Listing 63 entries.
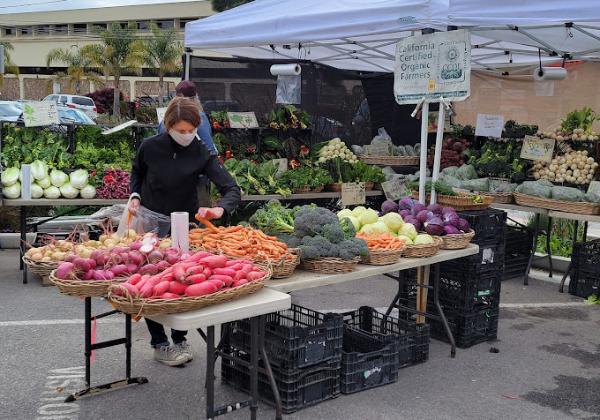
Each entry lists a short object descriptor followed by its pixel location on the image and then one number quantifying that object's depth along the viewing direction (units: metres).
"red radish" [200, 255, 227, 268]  3.27
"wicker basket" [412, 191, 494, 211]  5.85
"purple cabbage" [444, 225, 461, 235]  4.96
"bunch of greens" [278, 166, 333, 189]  8.19
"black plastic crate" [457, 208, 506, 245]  5.41
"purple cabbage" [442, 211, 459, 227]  5.02
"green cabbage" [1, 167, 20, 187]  6.96
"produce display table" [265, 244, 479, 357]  3.85
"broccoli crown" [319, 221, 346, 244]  4.21
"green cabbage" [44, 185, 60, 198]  7.22
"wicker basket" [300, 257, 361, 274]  4.08
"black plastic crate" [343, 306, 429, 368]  4.77
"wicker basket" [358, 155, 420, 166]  9.36
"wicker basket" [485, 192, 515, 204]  7.73
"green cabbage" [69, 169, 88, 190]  7.34
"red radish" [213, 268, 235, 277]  3.25
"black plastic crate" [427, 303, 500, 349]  5.29
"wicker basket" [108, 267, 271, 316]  2.96
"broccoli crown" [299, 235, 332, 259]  4.05
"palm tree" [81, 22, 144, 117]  32.97
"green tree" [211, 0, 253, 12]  31.20
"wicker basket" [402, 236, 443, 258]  4.62
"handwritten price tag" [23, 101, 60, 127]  7.60
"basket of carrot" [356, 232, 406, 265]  4.36
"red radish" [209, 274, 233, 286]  3.19
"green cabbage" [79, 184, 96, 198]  7.38
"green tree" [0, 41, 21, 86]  39.50
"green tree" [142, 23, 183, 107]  33.22
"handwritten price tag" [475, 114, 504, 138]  8.69
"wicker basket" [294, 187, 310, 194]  8.23
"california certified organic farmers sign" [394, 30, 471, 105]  5.04
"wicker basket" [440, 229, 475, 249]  4.91
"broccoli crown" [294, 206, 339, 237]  4.30
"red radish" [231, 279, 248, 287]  3.26
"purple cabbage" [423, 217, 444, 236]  4.91
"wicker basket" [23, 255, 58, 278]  3.49
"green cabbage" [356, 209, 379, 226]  5.07
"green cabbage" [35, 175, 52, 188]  7.22
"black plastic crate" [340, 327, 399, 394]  4.28
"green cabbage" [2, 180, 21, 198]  6.96
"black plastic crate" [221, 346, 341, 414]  3.97
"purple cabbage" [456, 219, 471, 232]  5.07
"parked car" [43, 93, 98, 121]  29.53
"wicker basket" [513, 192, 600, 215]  6.78
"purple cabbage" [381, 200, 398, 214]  5.44
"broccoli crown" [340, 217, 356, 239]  4.46
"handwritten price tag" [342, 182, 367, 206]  7.71
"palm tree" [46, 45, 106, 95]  37.76
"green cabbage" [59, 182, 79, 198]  7.29
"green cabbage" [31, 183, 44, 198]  7.12
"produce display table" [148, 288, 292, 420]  3.00
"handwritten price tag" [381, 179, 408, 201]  6.81
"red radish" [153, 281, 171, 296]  3.01
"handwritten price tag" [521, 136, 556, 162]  8.02
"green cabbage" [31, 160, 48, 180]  7.18
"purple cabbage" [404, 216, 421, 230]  5.07
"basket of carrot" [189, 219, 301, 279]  3.84
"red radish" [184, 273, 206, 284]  3.07
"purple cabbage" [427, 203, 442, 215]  5.20
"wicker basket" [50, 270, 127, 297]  3.16
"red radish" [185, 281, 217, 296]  3.03
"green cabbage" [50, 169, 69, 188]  7.29
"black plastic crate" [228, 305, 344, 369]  3.95
